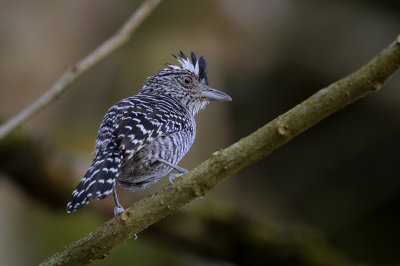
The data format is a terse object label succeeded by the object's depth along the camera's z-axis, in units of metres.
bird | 6.20
